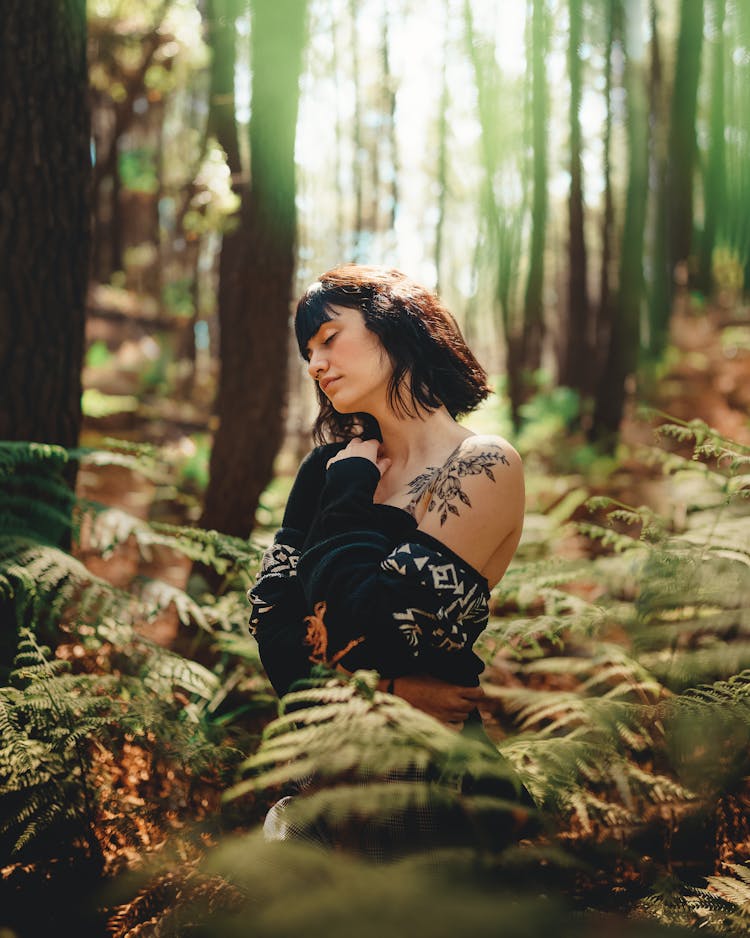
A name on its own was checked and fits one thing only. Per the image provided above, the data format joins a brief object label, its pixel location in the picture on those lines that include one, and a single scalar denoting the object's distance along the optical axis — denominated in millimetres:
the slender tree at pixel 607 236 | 11414
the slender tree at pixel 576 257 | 10773
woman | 1906
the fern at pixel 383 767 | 1361
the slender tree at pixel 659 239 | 12703
